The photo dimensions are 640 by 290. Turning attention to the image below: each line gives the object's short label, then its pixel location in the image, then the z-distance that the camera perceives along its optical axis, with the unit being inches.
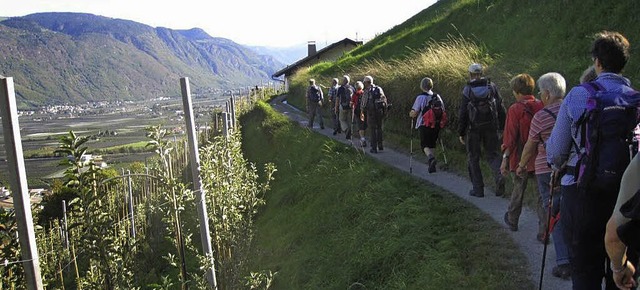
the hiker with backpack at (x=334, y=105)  676.4
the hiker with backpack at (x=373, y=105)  493.0
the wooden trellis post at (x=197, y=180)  234.7
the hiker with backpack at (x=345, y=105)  600.7
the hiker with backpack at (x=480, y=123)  297.4
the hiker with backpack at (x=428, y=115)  388.5
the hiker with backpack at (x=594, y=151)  123.0
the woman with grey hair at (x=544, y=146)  190.9
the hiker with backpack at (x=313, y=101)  735.7
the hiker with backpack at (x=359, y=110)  539.8
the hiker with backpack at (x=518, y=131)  232.8
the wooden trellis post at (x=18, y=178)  162.1
